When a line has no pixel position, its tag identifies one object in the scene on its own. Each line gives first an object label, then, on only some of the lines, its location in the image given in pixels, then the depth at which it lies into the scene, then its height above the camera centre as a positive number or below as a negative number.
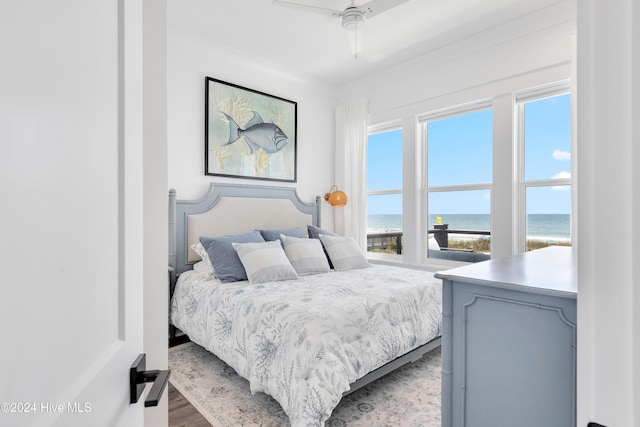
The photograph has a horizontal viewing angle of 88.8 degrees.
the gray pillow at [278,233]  3.43 -0.24
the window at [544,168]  2.93 +0.41
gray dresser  1.09 -0.50
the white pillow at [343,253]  3.32 -0.43
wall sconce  4.31 +0.16
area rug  1.85 -1.19
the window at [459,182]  3.43 +0.33
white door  0.29 +0.00
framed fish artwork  3.50 +0.90
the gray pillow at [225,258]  2.77 -0.41
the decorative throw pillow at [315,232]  3.79 -0.24
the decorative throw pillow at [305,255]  3.03 -0.42
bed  1.70 -0.63
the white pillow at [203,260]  3.00 -0.46
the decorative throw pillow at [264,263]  2.67 -0.43
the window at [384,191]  4.18 +0.26
